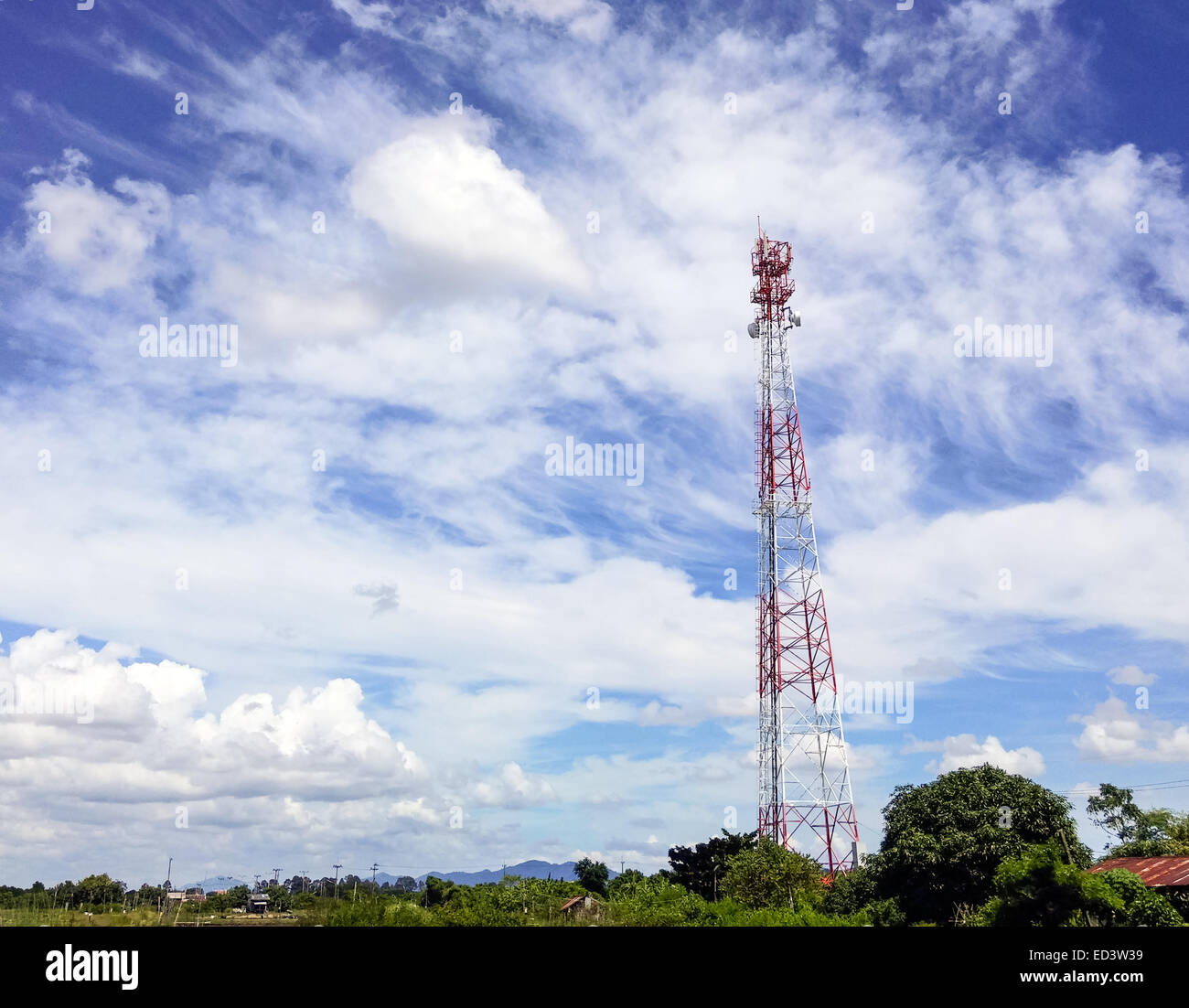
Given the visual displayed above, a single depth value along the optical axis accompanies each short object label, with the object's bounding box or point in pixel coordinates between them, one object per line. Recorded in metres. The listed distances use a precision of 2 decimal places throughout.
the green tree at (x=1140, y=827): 64.62
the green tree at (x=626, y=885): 80.94
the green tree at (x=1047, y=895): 35.75
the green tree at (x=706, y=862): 79.62
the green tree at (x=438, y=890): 88.62
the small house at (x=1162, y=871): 39.06
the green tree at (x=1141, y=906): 34.56
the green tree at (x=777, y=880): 55.94
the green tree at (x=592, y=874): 98.00
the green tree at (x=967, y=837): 47.03
